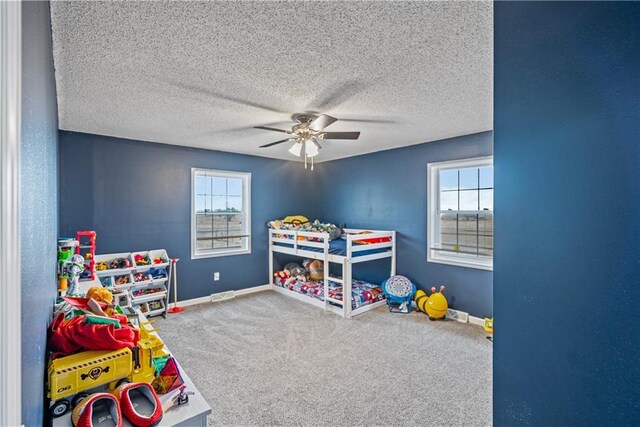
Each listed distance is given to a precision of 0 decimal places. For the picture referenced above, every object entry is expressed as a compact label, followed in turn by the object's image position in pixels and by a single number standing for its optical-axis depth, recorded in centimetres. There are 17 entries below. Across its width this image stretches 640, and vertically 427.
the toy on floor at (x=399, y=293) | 400
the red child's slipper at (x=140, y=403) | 111
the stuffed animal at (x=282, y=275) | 501
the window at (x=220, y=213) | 446
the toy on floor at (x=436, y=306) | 369
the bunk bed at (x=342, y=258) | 396
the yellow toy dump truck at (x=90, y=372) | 114
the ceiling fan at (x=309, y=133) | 280
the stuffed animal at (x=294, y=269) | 504
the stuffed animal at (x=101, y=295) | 185
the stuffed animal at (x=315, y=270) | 481
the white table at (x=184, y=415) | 112
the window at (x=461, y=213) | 367
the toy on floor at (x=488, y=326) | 322
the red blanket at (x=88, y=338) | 128
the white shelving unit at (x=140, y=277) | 351
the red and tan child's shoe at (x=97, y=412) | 106
